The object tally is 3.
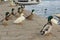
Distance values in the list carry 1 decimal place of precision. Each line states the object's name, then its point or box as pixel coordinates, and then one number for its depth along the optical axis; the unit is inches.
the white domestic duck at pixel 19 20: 131.1
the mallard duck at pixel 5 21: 131.1
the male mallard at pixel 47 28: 96.3
